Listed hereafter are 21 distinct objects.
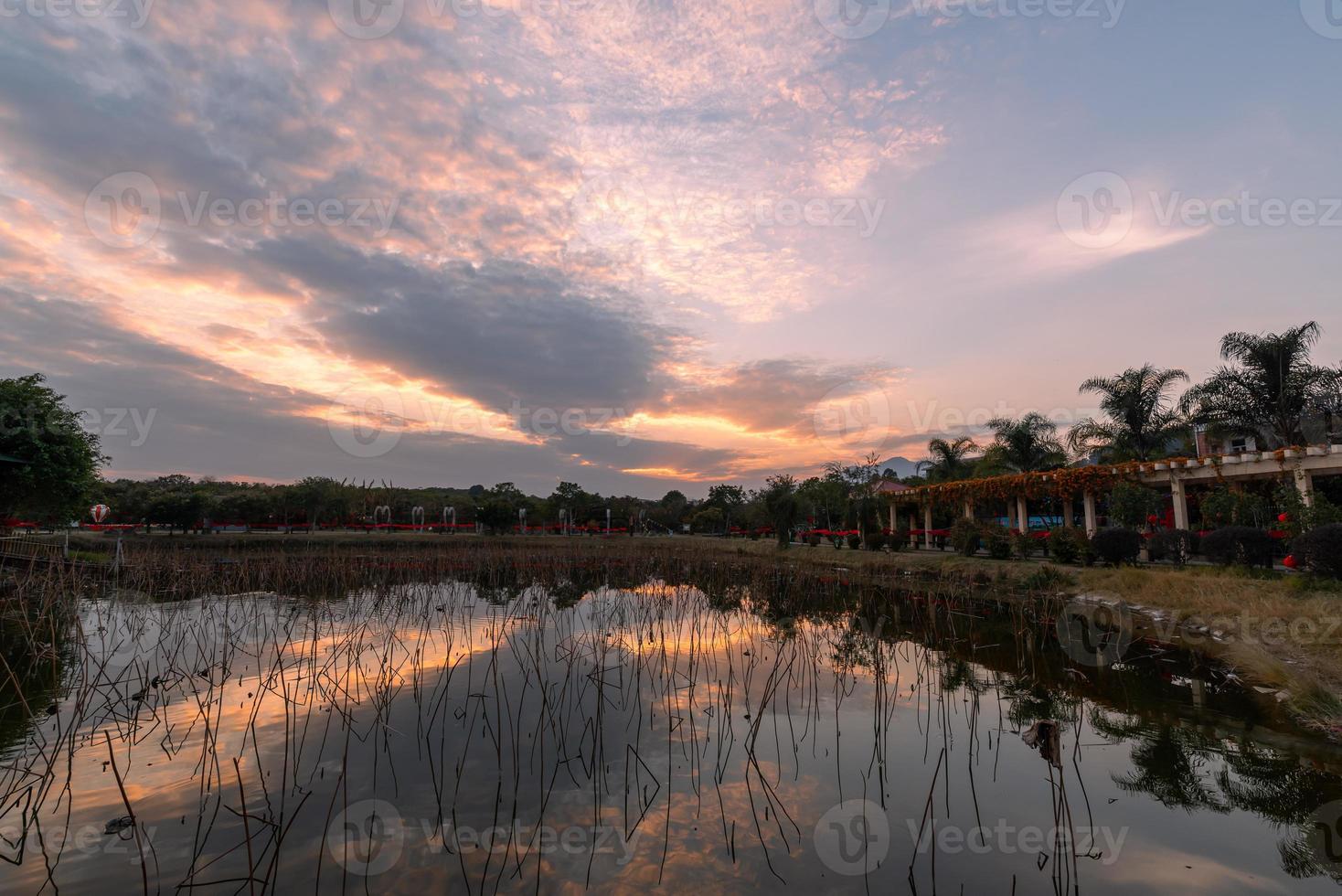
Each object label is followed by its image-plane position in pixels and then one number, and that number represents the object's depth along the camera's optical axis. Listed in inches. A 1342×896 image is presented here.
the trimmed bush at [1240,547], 564.1
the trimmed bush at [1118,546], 684.1
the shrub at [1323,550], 464.4
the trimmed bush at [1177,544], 652.1
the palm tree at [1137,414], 1120.8
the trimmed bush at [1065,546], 747.4
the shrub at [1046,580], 662.0
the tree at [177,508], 1617.9
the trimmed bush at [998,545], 850.8
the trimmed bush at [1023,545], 826.2
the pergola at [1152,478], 615.5
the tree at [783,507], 1258.6
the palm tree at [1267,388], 932.6
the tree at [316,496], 1881.2
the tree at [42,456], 781.3
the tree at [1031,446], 1236.5
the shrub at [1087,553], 724.0
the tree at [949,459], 1518.2
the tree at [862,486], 1243.5
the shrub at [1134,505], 744.3
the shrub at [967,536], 901.2
